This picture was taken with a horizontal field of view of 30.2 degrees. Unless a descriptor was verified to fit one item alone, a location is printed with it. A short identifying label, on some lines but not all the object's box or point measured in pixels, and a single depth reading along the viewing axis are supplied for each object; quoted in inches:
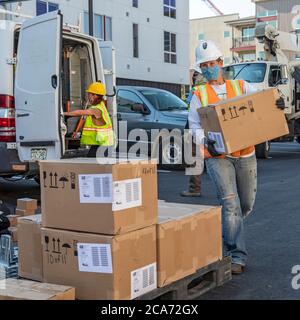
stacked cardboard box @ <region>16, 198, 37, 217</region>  201.6
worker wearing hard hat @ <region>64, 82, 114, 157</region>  282.0
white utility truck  559.5
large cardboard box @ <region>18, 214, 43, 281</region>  143.2
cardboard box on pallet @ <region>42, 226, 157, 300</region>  127.3
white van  268.7
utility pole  652.1
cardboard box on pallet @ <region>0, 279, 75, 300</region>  119.5
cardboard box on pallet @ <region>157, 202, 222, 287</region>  141.3
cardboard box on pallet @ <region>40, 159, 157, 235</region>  128.8
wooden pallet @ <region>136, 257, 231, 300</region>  141.3
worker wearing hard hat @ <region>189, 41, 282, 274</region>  178.4
